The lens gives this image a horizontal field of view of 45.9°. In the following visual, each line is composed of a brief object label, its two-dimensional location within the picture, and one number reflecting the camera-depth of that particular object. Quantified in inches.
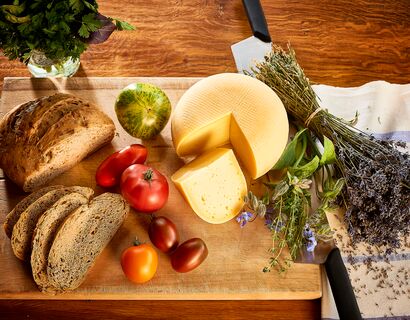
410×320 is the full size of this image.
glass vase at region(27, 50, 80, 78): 75.2
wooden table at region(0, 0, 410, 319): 83.2
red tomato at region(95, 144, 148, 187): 68.4
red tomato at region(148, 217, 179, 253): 64.2
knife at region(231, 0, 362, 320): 61.0
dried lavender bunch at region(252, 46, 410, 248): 62.6
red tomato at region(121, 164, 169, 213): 65.0
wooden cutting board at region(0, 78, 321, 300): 63.6
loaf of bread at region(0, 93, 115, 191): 64.7
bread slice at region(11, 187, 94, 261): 61.6
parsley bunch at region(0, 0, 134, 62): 60.3
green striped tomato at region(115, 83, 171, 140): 68.2
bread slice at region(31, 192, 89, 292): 60.7
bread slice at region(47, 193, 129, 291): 61.0
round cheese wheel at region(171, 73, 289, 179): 65.5
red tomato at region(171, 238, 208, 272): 62.4
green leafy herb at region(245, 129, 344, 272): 64.1
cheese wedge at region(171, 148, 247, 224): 64.9
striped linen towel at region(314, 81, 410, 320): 66.6
